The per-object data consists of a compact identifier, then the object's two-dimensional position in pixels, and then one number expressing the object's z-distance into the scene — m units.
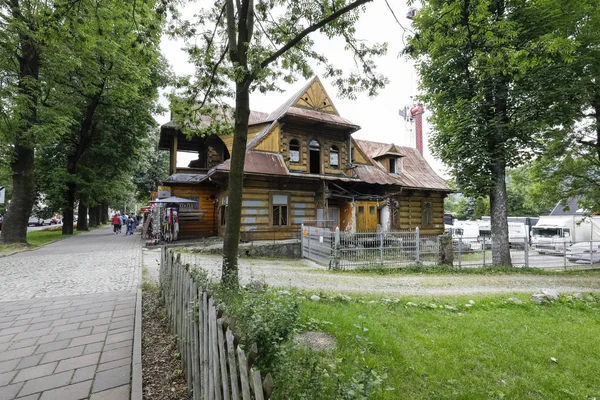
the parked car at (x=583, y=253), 15.86
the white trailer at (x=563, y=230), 24.95
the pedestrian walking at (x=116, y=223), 26.42
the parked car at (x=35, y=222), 47.51
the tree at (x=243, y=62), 5.73
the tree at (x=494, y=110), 11.24
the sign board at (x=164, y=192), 18.84
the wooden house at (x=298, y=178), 17.03
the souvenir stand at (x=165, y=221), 16.75
